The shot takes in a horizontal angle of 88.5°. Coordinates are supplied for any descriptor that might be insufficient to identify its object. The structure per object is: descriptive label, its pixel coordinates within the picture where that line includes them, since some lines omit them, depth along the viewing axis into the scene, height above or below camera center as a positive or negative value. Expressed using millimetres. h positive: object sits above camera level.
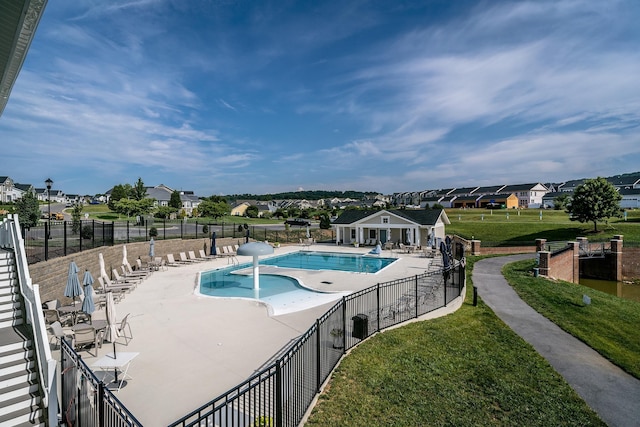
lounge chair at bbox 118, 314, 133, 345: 9106 -3414
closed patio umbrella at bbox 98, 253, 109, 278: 15042 -2268
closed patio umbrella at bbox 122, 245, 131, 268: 18641 -2388
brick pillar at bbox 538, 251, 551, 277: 21166 -3297
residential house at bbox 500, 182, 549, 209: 92188 +5457
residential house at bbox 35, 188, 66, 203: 109925 +8148
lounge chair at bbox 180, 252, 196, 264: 23859 -3146
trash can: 9055 -3091
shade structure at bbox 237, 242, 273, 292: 16281 -1741
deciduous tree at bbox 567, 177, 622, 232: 36219 +1290
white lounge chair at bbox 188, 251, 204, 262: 24814 -3181
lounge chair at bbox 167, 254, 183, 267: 22797 -3199
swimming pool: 17312 -3943
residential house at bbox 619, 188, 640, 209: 69062 +3008
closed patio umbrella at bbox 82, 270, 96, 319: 9468 -2502
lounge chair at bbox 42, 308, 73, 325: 9956 -3044
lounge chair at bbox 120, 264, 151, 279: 17984 -3172
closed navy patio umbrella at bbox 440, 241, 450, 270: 17812 -2358
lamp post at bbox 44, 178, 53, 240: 23944 +2576
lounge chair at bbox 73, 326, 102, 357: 8219 -3059
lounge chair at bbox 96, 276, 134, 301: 13867 -3205
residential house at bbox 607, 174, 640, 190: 77731 +7931
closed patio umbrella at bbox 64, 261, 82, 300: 10703 -2290
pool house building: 34750 -1284
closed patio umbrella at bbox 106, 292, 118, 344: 8523 -2754
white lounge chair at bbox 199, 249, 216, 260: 25877 -3227
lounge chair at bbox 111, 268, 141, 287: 16194 -3223
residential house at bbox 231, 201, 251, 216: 111050 +2588
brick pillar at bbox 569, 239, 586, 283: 26920 -3793
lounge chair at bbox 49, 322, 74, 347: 7572 -3273
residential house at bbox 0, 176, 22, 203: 62050 +5520
